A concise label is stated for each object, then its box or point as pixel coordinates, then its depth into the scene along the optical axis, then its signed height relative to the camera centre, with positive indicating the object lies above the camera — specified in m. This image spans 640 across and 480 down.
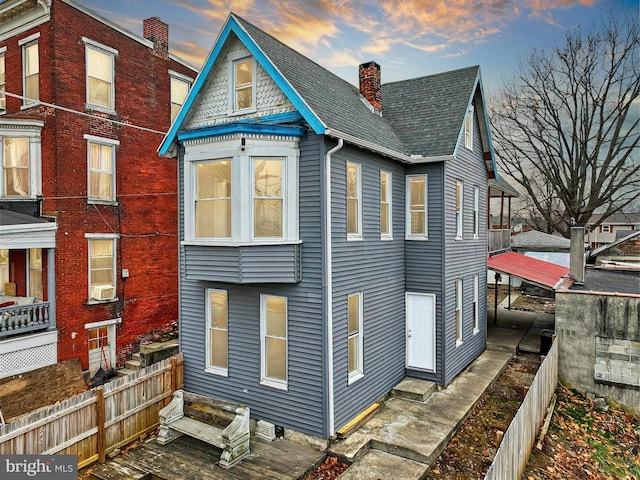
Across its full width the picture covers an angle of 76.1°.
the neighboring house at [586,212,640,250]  61.56 +1.10
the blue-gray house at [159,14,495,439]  8.80 -0.08
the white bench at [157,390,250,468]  8.12 -4.21
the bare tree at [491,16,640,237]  26.91 +7.75
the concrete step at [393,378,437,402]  10.89 -4.17
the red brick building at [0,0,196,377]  13.20 +1.85
